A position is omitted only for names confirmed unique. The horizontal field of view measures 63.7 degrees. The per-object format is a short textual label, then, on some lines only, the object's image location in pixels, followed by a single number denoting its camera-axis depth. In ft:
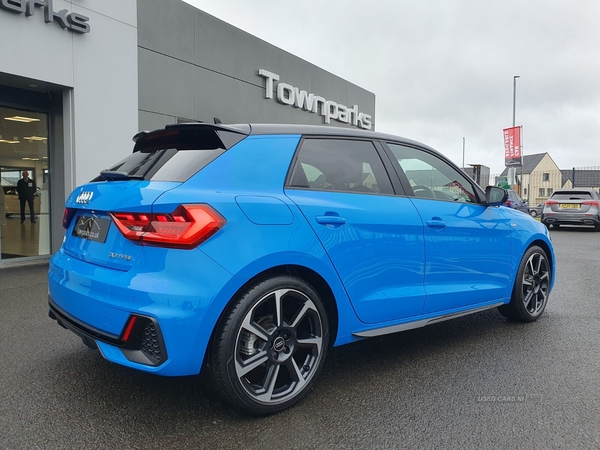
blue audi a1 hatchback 7.58
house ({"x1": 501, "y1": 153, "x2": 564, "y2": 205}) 195.42
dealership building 24.67
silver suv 54.80
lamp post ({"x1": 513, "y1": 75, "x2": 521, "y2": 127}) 106.63
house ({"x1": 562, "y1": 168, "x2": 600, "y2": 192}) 129.49
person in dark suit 27.48
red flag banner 85.86
